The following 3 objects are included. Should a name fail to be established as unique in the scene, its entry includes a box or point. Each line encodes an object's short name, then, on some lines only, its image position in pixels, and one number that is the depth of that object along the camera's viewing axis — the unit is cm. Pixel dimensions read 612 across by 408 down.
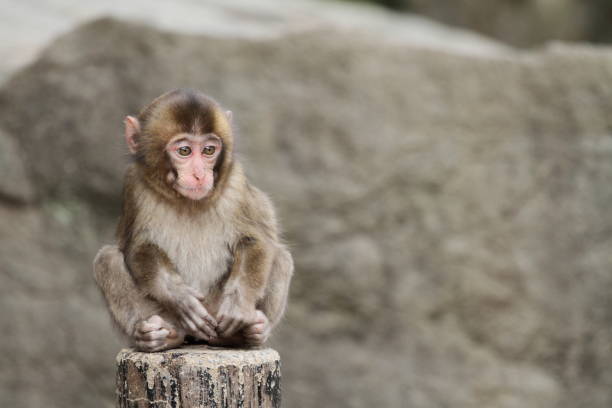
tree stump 734
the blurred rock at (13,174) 1497
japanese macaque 803
